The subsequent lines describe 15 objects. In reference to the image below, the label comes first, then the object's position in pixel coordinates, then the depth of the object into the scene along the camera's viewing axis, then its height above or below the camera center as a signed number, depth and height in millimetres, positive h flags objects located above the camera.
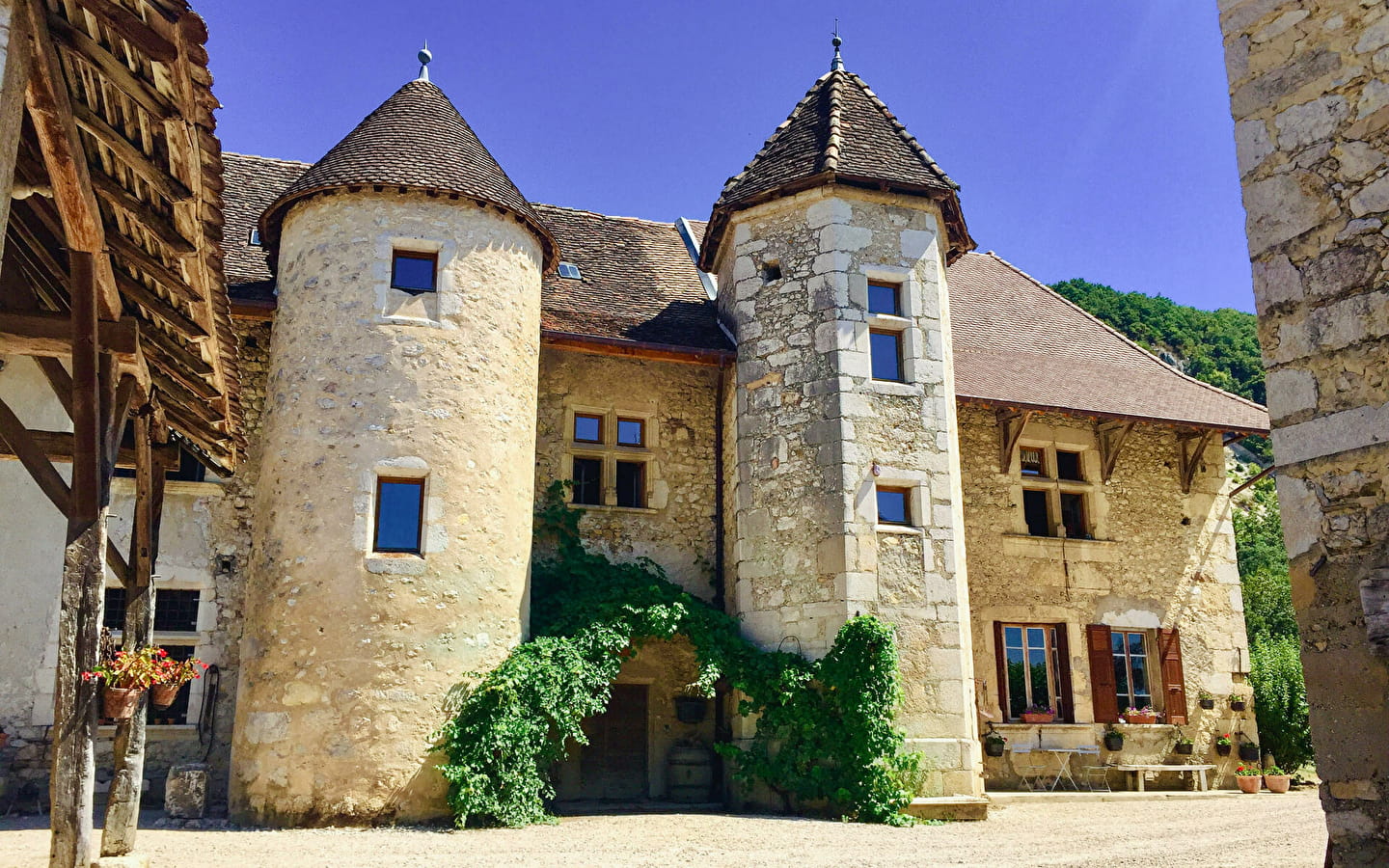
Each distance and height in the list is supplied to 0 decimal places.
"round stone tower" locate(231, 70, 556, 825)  9266 +1951
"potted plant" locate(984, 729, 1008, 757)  12398 -533
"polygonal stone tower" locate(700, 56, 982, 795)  10555 +2776
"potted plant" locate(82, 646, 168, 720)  6188 +92
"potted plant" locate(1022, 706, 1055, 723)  12703 -238
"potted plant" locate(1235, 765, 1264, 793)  12914 -959
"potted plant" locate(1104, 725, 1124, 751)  12828 -521
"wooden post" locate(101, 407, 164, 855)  6480 +402
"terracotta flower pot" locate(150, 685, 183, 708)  6531 +9
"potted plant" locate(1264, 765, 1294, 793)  13141 -1000
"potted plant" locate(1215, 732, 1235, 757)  13352 -612
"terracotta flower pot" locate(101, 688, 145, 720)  6195 -27
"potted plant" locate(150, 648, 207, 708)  6508 +86
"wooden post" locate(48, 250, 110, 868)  5051 +426
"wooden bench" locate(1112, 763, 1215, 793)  12695 -842
